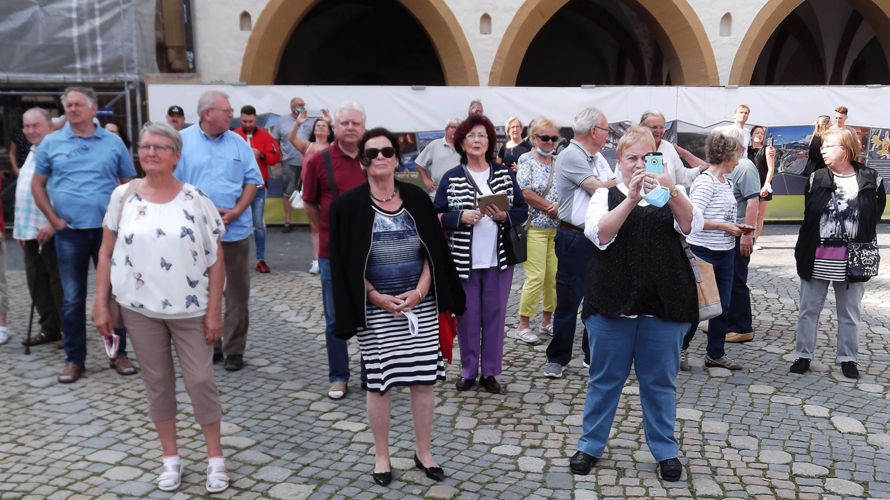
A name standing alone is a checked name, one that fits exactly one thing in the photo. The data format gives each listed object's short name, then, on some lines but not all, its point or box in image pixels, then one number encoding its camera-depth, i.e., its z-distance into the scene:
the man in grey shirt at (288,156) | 11.26
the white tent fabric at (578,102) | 11.65
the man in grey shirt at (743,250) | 5.71
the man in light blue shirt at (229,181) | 5.22
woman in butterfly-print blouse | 3.63
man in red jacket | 8.86
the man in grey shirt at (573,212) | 5.06
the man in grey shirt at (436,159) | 8.03
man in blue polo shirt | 5.21
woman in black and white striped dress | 3.71
